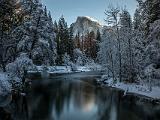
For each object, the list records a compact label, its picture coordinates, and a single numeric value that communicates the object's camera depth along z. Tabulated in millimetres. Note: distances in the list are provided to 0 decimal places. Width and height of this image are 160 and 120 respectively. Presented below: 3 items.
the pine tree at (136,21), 24733
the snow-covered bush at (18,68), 11952
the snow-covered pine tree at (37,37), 14503
